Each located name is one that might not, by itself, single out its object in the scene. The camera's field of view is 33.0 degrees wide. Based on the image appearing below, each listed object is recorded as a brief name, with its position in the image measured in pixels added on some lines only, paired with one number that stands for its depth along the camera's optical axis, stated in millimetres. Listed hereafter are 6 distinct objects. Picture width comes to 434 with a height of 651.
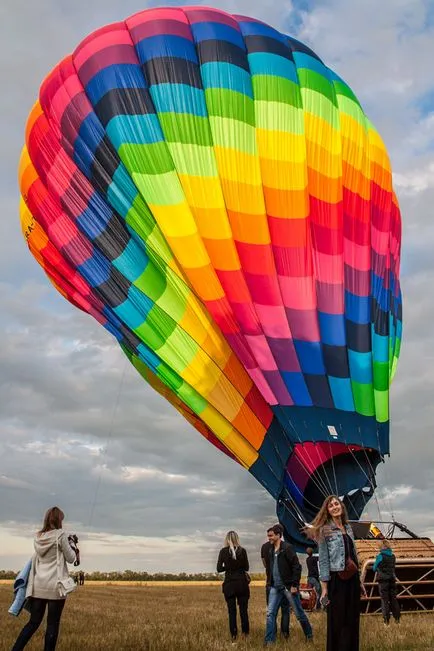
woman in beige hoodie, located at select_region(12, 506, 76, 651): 6750
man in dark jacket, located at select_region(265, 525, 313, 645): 8875
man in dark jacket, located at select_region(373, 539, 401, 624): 11055
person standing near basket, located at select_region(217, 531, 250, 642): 9609
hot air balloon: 13578
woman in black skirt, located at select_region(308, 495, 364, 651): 5980
